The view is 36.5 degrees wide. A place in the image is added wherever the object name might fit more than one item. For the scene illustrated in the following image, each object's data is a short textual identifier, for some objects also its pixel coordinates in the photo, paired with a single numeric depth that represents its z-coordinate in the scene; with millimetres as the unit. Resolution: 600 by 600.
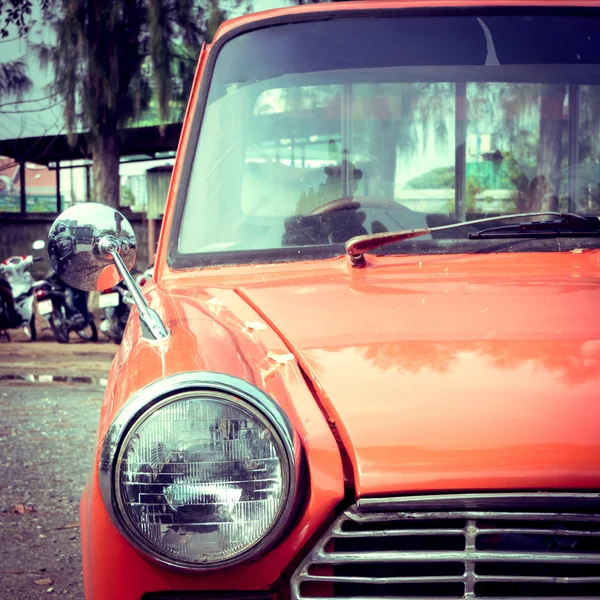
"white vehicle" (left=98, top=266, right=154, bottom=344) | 10461
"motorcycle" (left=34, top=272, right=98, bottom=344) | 10594
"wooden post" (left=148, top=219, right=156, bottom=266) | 14615
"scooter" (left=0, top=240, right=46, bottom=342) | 11008
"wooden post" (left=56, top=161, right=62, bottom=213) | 18861
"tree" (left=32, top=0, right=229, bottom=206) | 11648
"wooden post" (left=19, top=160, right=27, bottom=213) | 18809
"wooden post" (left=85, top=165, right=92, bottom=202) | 18559
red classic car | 1420
